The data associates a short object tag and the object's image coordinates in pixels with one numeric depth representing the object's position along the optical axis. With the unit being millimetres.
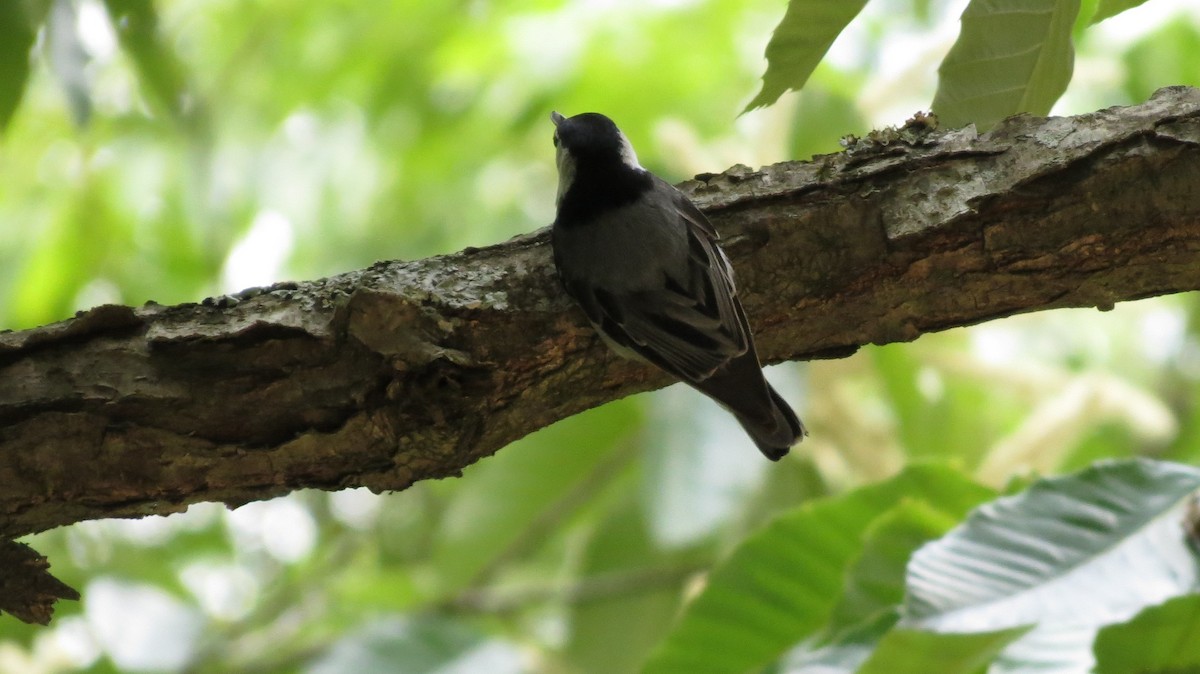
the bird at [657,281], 3816
